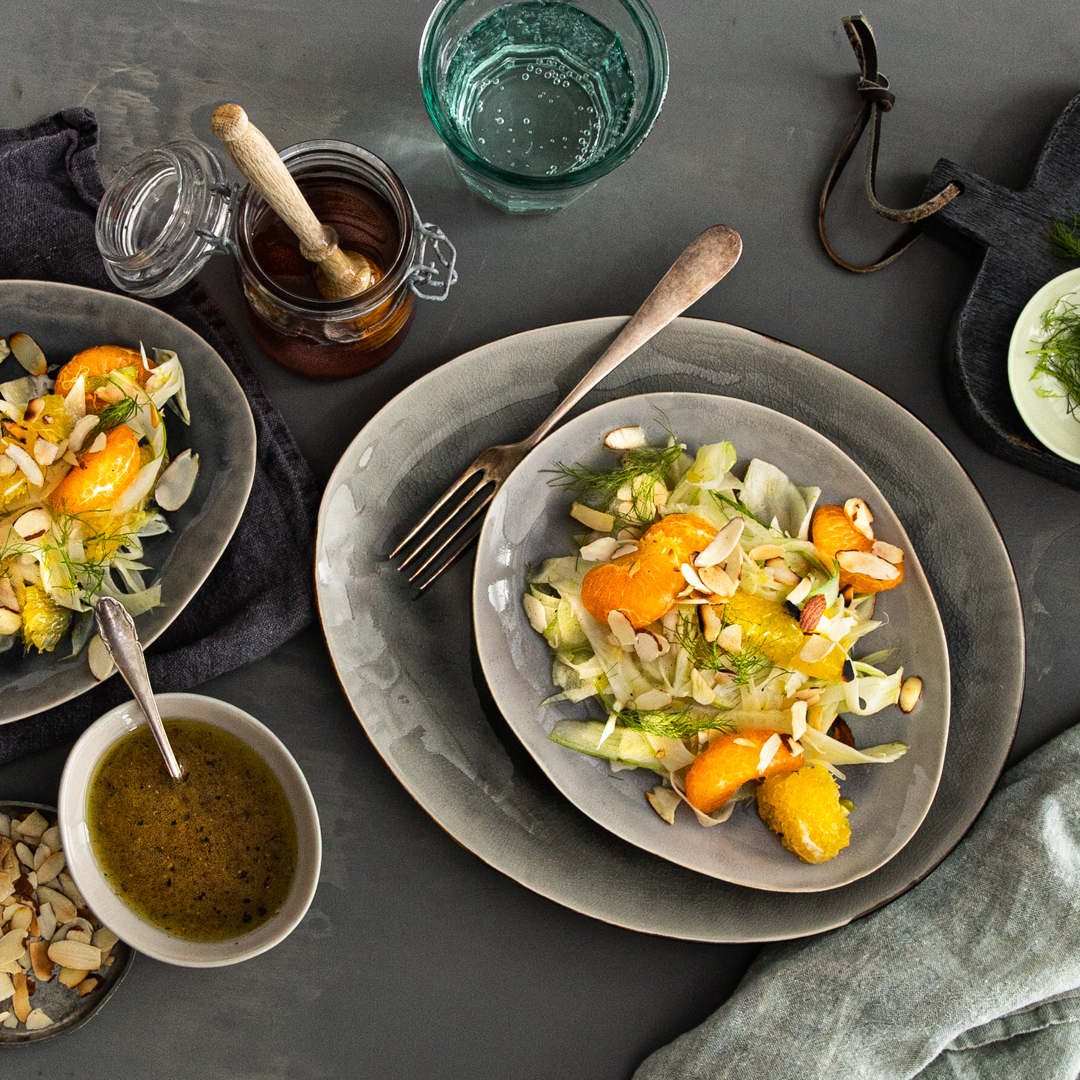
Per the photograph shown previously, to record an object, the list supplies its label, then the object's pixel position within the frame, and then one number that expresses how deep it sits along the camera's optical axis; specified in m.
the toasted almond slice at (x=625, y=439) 0.79
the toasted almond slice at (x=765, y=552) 0.79
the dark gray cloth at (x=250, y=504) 0.81
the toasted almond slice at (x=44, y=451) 0.78
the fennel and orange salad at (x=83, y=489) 0.78
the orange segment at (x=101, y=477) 0.77
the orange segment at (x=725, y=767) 0.77
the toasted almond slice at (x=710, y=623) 0.78
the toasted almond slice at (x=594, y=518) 0.79
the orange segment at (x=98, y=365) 0.79
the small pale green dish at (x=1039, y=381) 0.81
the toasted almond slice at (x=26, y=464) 0.78
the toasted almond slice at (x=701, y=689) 0.79
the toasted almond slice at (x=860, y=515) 0.79
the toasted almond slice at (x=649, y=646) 0.78
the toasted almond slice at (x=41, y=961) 0.80
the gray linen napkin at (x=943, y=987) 0.80
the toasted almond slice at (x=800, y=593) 0.79
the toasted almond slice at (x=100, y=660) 0.79
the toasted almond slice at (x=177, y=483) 0.80
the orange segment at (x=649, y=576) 0.77
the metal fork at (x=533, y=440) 0.80
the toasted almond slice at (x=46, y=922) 0.80
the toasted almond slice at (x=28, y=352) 0.80
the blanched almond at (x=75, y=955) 0.80
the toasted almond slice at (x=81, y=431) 0.78
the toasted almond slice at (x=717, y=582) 0.78
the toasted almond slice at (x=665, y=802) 0.79
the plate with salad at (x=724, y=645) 0.78
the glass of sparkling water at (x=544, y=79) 0.80
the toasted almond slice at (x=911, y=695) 0.79
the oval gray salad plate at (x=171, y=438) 0.79
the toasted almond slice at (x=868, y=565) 0.79
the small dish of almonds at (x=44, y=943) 0.80
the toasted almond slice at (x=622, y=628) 0.77
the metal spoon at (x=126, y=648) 0.77
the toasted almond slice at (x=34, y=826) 0.80
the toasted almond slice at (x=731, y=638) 0.78
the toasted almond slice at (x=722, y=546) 0.77
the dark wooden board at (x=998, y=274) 0.82
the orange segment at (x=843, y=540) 0.79
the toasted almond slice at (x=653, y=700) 0.79
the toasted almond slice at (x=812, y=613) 0.78
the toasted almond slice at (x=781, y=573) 0.79
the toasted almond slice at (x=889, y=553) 0.79
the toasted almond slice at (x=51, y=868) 0.80
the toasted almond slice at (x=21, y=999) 0.80
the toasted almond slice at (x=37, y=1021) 0.80
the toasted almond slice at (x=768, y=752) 0.78
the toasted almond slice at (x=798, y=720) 0.78
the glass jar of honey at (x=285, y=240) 0.77
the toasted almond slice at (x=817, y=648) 0.78
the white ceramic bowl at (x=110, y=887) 0.77
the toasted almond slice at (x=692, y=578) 0.77
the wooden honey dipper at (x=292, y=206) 0.69
